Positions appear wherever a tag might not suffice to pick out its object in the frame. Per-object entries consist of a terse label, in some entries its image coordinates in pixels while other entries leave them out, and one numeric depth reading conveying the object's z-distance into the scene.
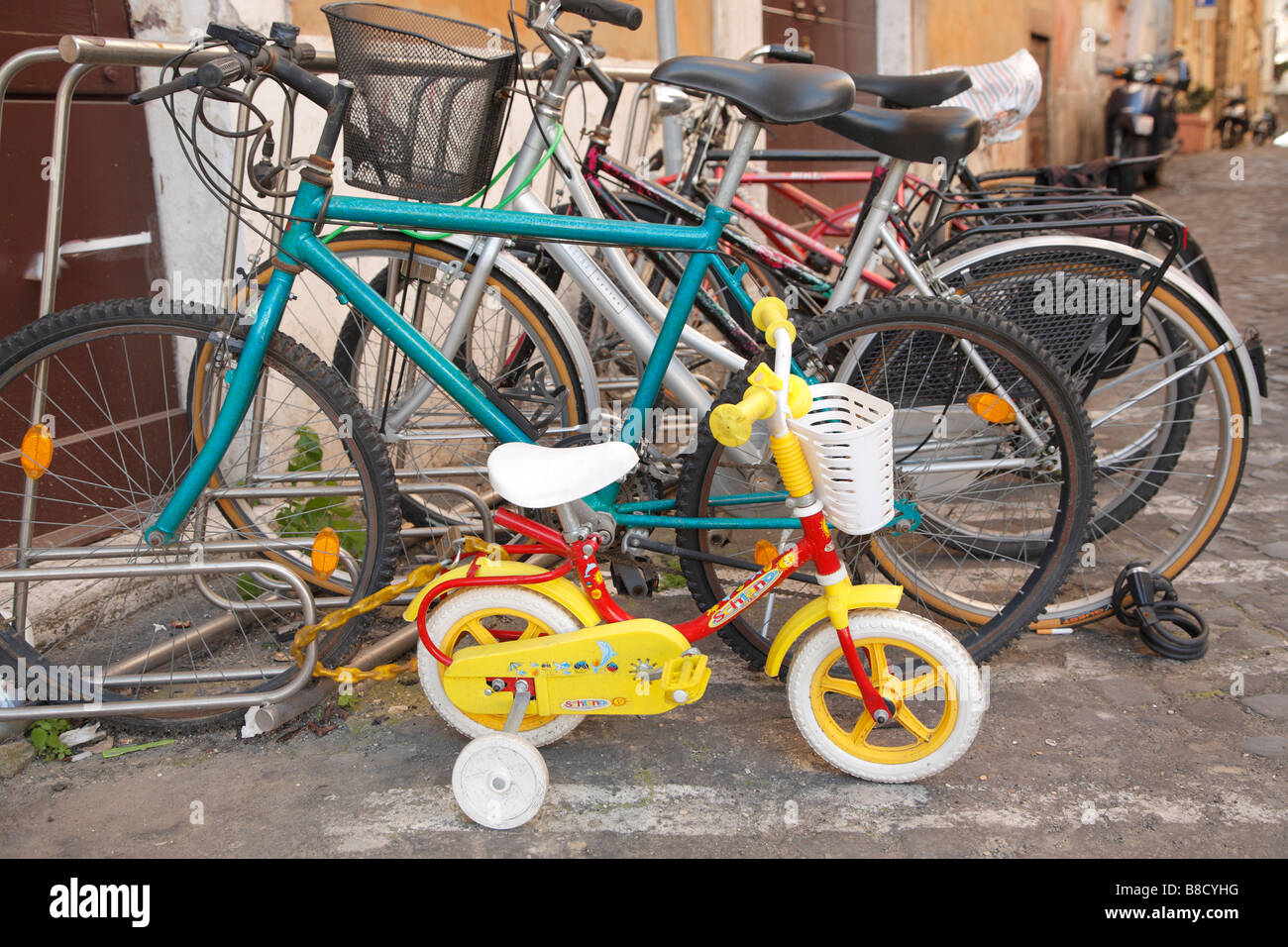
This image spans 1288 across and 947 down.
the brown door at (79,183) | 3.06
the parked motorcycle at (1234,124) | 20.17
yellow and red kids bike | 2.21
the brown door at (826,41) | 7.05
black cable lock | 2.90
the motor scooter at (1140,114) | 13.97
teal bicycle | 2.31
